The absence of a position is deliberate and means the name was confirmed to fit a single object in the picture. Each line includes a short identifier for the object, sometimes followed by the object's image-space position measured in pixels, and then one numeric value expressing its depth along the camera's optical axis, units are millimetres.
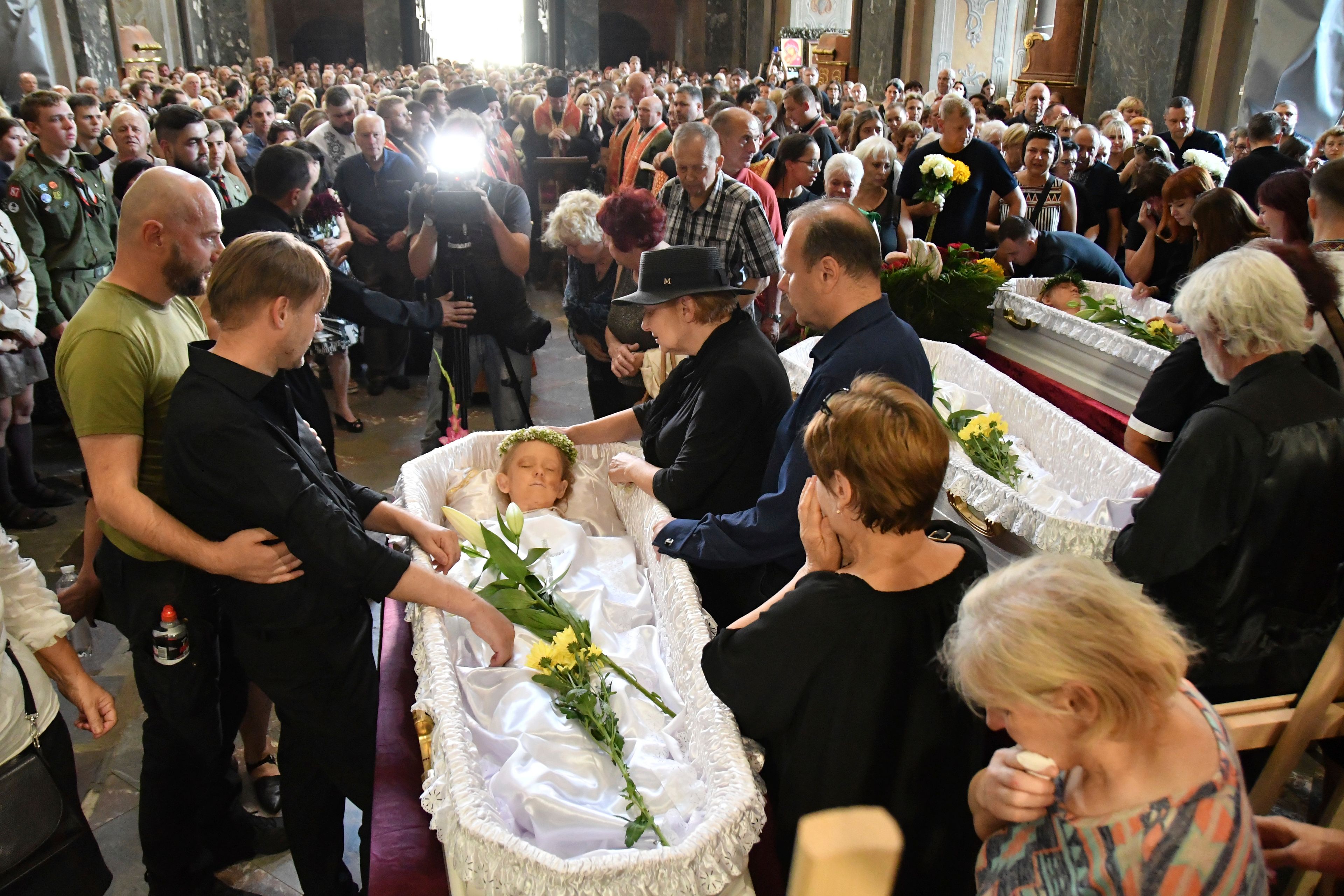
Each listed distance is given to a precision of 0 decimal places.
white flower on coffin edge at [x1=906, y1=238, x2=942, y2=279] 4801
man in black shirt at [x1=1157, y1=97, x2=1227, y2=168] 8344
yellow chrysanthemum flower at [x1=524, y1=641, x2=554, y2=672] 2344
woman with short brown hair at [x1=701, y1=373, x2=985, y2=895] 1720
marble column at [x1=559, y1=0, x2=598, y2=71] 29078
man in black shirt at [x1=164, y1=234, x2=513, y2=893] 2117
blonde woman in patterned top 1301
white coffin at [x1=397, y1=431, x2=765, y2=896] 1605
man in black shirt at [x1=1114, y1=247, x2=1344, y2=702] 2234
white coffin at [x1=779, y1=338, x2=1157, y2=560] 2861
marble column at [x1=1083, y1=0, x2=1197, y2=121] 10188
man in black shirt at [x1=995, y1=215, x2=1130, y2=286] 5262
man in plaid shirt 4766
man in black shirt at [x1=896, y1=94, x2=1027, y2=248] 5867
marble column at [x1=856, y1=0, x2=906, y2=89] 17375
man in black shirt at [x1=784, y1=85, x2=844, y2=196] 8523
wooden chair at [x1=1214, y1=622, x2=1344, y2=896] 1899
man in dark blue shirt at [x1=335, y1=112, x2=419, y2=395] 6520
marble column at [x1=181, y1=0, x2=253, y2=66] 22641
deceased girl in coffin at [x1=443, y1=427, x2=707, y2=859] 1920
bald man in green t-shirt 2289
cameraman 4789
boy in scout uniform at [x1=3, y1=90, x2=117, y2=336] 5176
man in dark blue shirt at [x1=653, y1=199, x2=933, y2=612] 2469
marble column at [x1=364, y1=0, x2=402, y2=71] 27047
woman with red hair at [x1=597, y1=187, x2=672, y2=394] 4027
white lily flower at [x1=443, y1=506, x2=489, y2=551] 2895
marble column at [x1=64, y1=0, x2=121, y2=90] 14797
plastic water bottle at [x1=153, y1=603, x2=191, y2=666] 2447
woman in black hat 2727
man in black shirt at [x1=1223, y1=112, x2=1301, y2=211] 6422
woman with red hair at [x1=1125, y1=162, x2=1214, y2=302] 4527
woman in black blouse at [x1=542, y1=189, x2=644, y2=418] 4520
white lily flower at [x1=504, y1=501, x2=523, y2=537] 2896
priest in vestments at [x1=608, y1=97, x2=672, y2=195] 8062
